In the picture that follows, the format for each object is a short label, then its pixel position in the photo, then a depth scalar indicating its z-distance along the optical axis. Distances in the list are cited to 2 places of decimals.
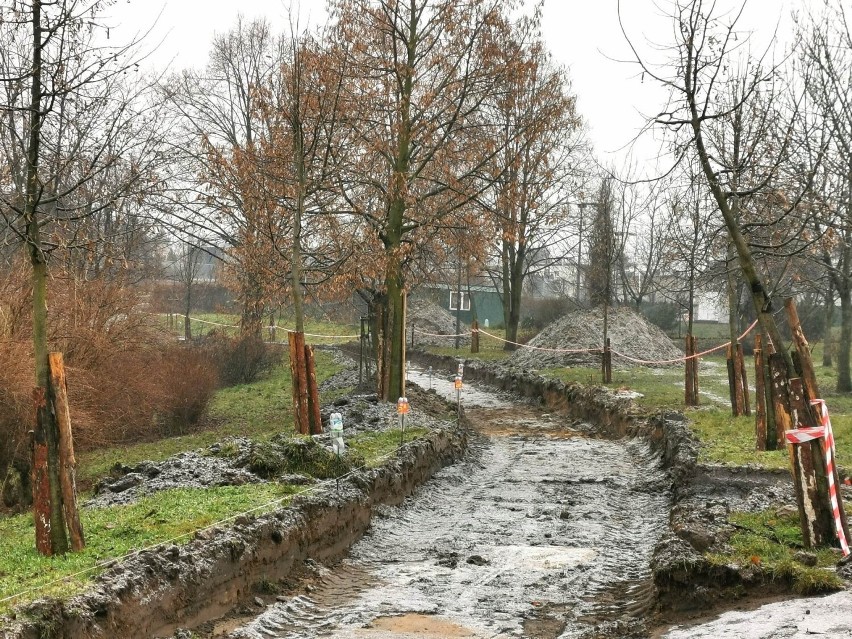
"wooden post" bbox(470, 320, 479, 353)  42.28
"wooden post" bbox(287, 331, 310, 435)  15.26
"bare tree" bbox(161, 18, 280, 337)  18.39
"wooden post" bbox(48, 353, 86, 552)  8.11
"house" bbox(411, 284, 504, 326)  76.44
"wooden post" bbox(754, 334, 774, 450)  13.38
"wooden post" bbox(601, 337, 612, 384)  26.97
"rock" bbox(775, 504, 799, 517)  9.55
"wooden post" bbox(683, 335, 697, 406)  19.83
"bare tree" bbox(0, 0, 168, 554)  8.13
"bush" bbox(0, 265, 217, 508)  13.72
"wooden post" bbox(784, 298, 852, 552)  8.30
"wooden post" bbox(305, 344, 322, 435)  15.48
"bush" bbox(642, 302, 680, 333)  53.91
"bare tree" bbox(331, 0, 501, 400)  19.66
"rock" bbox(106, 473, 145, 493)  11.57
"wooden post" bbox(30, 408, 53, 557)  8.09
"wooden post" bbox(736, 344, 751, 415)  17.24
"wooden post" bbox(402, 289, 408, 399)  19.81
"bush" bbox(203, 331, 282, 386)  31.48
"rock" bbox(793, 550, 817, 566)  7.70
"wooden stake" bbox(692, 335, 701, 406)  20.11
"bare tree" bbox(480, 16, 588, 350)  19.98
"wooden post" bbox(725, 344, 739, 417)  17.12
